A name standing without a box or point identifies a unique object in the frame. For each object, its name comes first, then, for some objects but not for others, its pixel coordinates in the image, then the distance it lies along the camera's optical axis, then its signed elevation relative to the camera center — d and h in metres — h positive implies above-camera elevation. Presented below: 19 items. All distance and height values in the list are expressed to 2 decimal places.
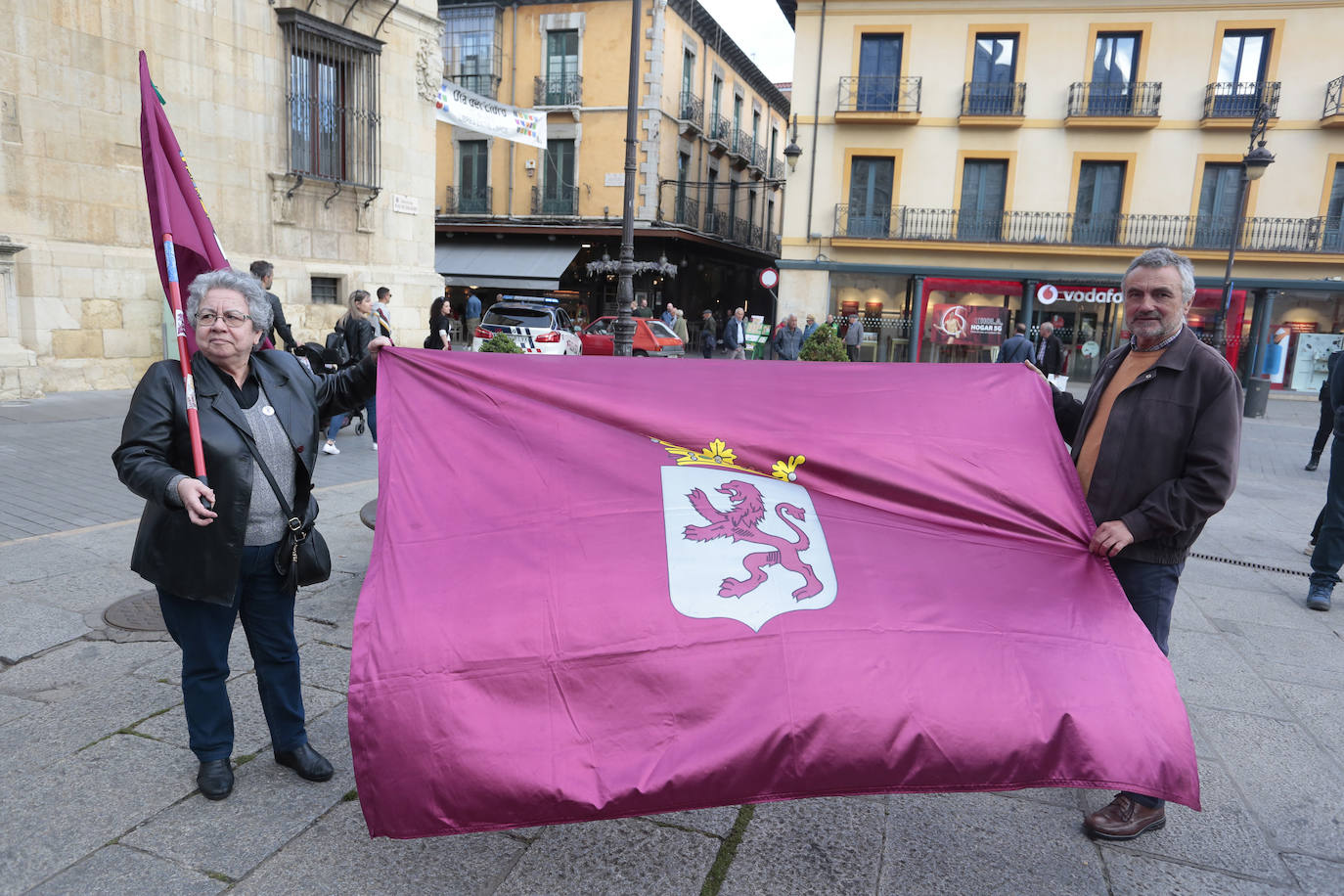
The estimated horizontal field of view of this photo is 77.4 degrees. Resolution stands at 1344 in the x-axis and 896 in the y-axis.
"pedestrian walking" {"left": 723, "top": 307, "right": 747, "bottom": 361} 21.48 -0.43
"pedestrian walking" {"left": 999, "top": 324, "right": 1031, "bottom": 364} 13.61 -0.23
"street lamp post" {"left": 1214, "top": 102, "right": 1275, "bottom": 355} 15.91 +3.42
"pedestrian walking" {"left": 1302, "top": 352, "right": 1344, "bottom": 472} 9.59 -0.90
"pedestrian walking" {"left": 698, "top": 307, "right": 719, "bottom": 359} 23.97 -0.57
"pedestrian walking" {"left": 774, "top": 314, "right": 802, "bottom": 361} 17.86 -0.39
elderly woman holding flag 2.53 -0.67
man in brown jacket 2.68 -0.37
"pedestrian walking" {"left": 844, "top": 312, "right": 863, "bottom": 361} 19.62 -0.26
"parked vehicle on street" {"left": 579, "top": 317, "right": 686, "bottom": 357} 21.00 -0.65
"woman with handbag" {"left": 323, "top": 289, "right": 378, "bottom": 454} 8.08 -0.24
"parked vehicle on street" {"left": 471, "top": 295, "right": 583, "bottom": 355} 17.56 -0.39
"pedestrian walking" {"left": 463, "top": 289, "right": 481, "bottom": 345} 24.56 -0.24
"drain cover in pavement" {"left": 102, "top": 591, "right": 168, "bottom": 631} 4.07 -1.61
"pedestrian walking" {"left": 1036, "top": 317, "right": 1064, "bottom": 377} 15.46 -0.33
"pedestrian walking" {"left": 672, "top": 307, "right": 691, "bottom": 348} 26.31 -0.38
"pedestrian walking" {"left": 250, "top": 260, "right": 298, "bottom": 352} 7.73 -0.15
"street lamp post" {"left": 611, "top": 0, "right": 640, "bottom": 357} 12.73 +0.99
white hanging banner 16.17 +3.80
